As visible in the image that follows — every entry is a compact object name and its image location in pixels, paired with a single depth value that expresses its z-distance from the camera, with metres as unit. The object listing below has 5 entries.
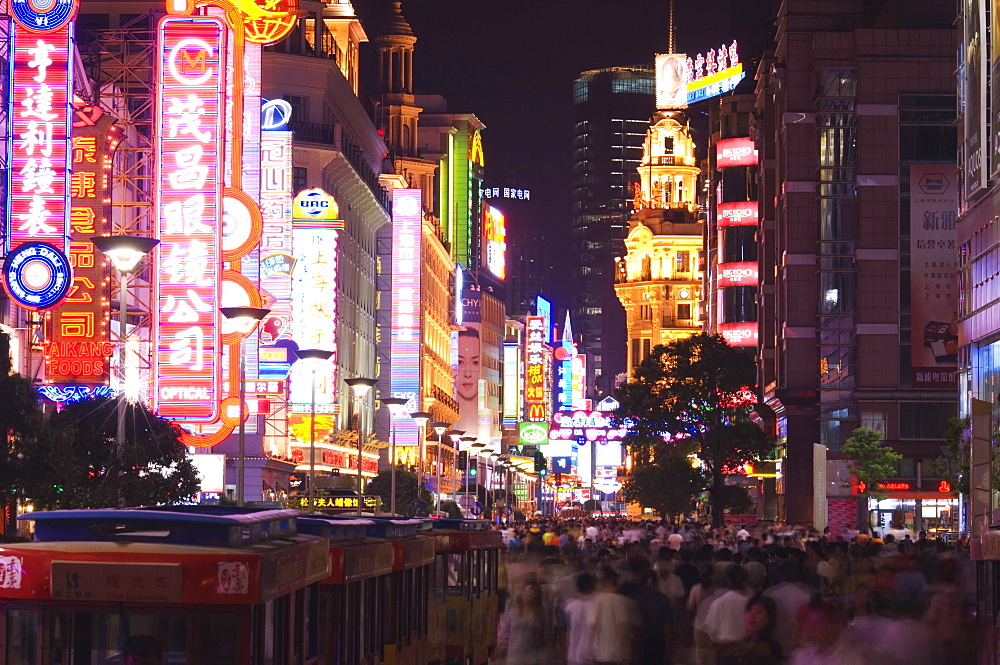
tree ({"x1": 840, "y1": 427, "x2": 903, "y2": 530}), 80.44
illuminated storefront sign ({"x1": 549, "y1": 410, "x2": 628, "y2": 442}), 134.62
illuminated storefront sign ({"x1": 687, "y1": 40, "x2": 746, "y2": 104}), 174.12
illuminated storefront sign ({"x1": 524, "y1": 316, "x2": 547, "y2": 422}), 189.75
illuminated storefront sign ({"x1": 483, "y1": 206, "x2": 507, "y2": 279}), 187.64
